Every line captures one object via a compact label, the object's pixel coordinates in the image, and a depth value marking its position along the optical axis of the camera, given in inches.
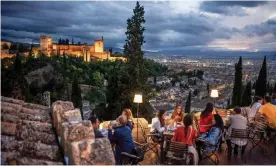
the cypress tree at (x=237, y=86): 751.5
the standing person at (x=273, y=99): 268.3
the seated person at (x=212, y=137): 176.0
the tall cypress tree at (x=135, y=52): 400.2
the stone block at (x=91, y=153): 80.7
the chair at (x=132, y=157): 150.4
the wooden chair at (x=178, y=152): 154.0
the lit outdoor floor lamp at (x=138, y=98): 245.4
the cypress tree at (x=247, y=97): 794.6
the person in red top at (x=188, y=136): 159.6
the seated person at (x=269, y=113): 218.0
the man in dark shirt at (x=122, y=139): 153.4
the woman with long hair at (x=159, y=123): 203.2
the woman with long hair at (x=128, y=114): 215.6
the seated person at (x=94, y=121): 166.9
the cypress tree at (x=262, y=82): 795.9
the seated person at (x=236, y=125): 189.5
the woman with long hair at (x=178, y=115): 225.8
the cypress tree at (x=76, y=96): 837.6
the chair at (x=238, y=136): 186.8
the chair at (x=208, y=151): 176.7
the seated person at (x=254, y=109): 247.6
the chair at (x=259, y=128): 204.8
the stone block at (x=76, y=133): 87.1
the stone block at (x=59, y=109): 109.5
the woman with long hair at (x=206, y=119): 199.5
